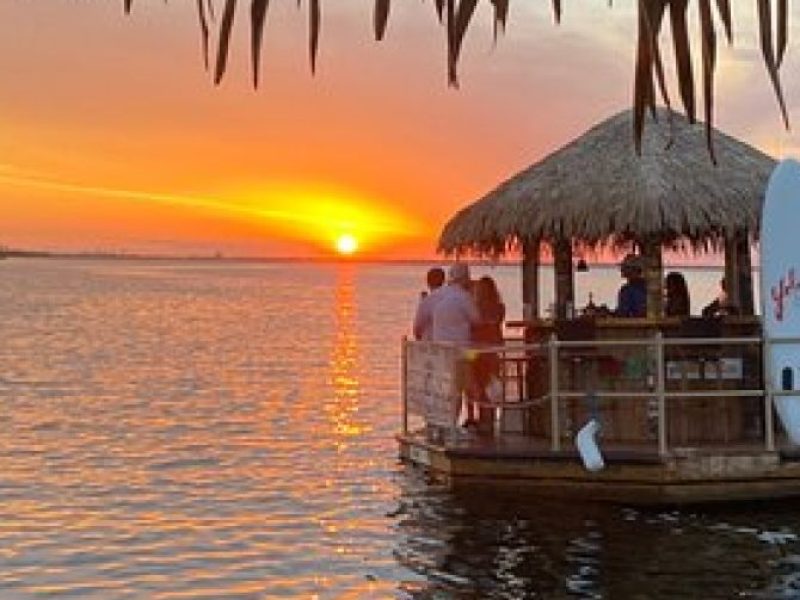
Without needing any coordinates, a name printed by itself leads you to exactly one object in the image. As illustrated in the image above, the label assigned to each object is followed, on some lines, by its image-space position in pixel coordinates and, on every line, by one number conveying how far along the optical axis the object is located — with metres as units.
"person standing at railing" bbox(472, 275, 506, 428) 13.60
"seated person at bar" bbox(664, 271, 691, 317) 12.89
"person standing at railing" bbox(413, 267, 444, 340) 13.88
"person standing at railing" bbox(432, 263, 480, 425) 13.44
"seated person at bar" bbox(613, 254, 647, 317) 12.63
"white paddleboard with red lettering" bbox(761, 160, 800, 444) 11.70
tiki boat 11.49
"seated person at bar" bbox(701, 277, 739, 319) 13.05
